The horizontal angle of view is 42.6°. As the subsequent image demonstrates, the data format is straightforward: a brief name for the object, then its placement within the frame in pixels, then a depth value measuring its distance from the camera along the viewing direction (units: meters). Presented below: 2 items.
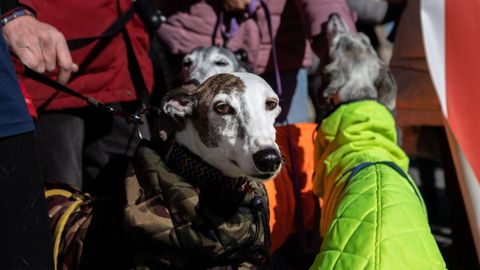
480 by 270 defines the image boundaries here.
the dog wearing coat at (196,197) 1.48
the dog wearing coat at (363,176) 1.36
